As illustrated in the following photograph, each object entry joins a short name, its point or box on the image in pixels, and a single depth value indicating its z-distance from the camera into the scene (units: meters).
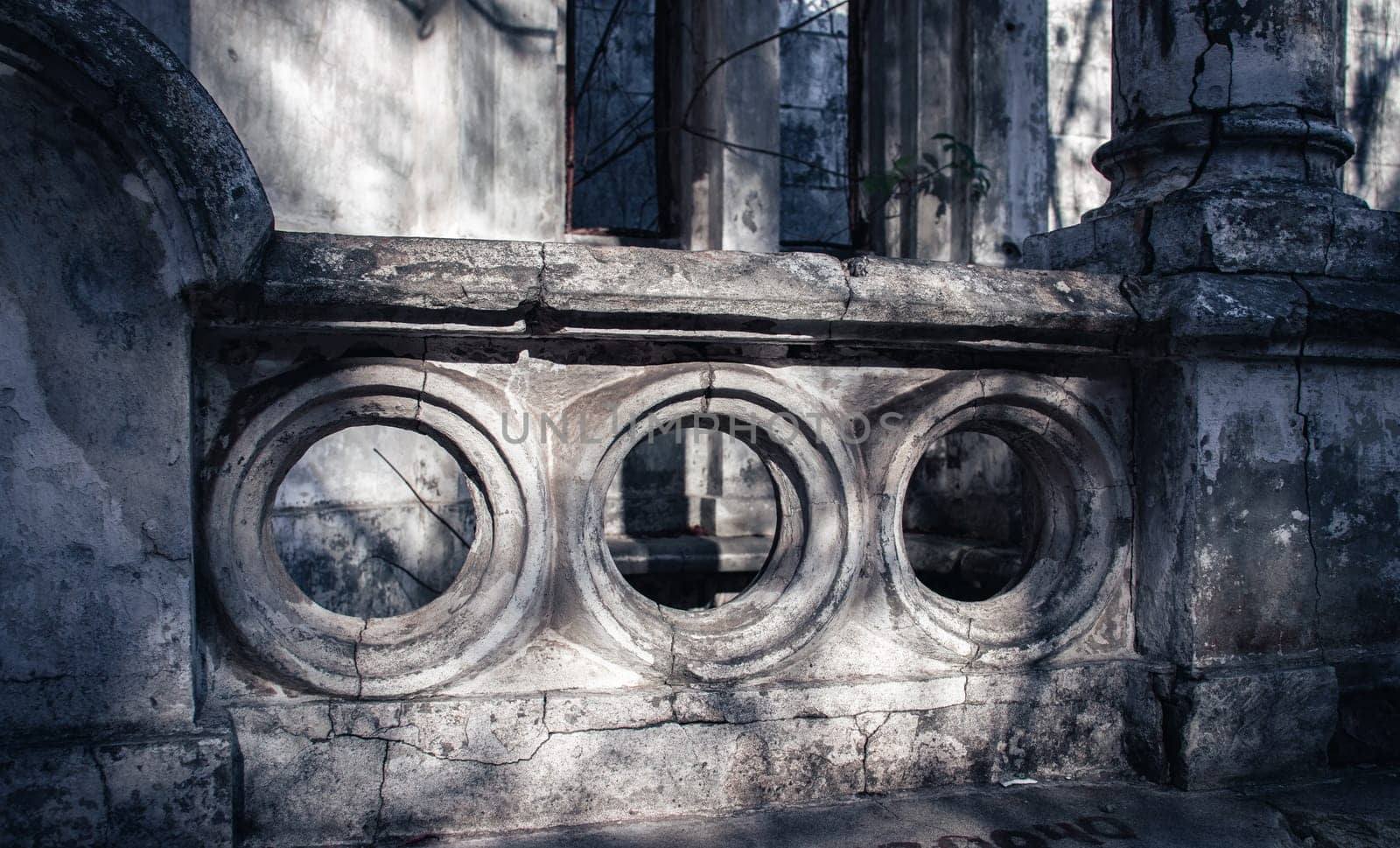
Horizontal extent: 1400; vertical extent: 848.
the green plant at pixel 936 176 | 4.96
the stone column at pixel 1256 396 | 2.56
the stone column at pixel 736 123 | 4.67
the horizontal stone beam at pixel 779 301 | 2.10
